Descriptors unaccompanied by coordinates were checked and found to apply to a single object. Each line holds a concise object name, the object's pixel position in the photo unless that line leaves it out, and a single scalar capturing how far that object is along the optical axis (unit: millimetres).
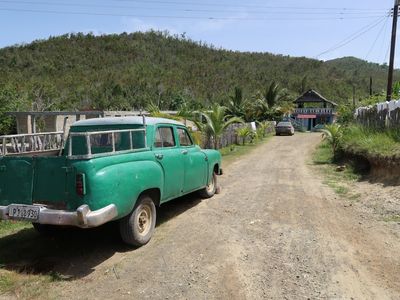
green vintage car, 4977
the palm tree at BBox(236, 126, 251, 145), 26938
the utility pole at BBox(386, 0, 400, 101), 22859
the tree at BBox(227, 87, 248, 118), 42975
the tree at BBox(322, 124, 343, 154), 16872
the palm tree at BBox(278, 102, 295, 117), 52156
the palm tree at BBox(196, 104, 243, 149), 19638
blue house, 60009
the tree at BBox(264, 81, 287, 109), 51906
